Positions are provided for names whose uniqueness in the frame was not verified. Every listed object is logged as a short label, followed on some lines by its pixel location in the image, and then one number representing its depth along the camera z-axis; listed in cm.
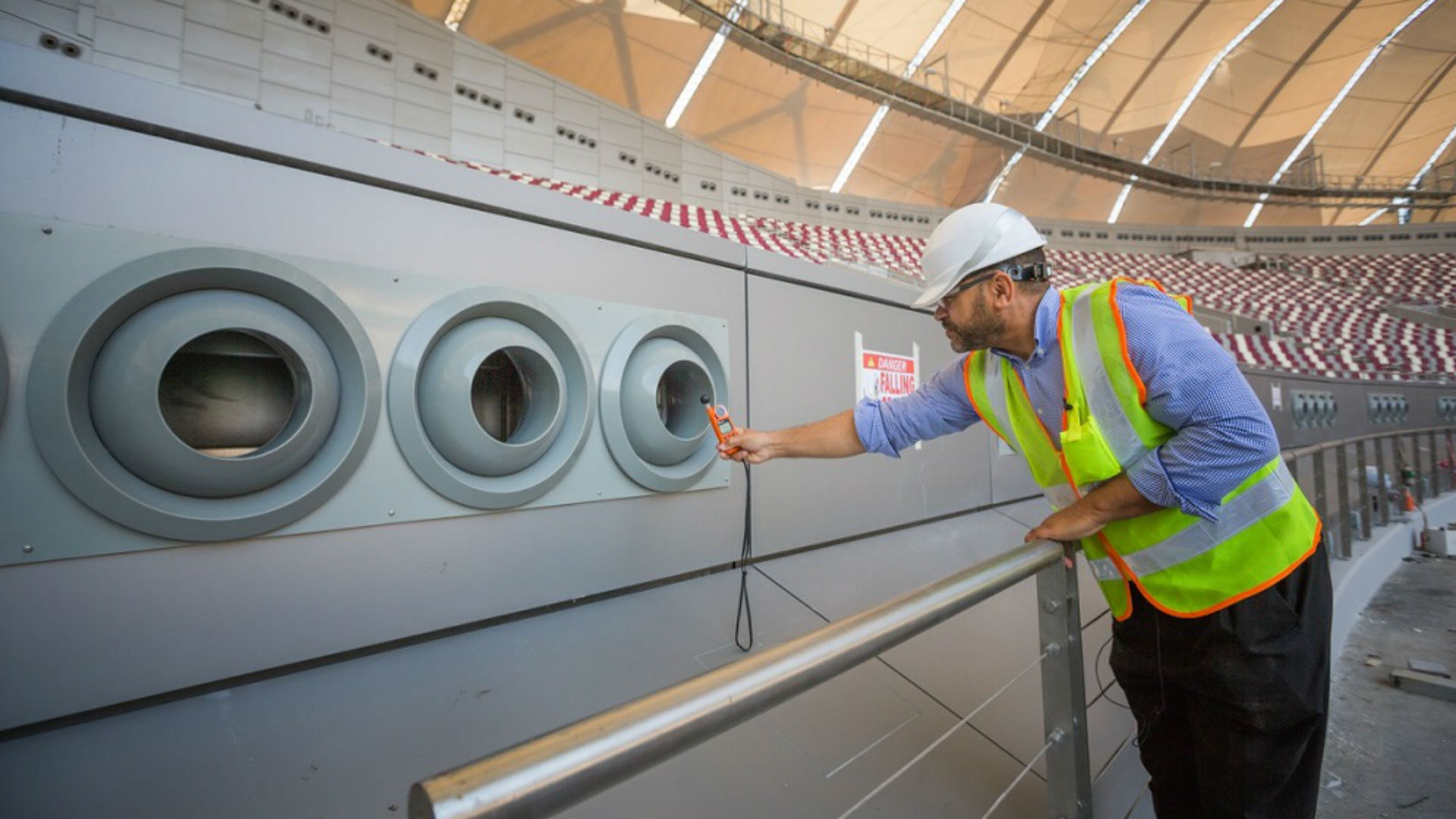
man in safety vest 93
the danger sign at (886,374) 208
